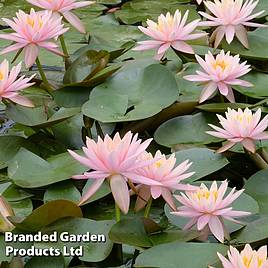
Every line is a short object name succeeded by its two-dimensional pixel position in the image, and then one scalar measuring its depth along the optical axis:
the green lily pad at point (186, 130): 2.36
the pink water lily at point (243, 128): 2.22
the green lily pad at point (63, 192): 2.24
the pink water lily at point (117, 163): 2.03
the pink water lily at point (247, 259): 1.93
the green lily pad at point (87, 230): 2.07
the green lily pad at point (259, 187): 2.19
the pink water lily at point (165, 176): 2.07
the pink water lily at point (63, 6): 2.58
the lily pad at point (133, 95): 2.39
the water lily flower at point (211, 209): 2.04
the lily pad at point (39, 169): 2.25
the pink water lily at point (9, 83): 2.38
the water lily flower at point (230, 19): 2.58
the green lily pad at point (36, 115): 2.39
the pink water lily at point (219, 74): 2.40
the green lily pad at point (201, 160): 2.23
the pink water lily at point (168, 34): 2.49
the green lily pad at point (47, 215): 2.10
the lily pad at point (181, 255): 2.00
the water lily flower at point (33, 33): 2.45
